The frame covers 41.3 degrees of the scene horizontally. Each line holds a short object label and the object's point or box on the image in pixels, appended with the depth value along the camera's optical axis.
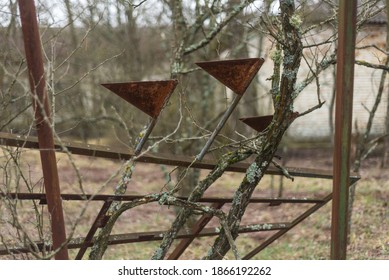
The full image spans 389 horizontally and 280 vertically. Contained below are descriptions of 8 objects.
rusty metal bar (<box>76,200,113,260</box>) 3.25
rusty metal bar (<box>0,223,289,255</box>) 3.08
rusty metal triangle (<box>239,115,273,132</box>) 3.49
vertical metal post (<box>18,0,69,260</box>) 2.44
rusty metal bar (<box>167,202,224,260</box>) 3.60
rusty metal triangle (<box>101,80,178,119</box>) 2.96
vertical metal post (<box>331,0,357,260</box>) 2.43
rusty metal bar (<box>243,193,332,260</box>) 4.06
